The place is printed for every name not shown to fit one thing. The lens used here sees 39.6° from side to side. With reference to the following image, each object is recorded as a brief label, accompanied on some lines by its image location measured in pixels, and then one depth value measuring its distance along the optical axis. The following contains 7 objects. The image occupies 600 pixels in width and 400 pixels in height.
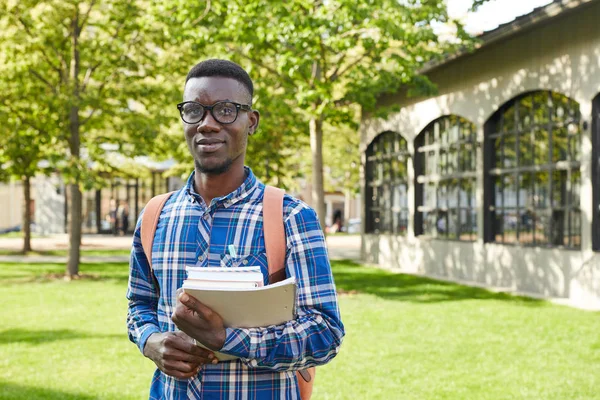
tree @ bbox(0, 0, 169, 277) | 18.03
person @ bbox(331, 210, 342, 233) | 53.91
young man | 2.28
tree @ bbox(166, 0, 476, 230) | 14.66
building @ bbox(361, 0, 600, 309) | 15.38
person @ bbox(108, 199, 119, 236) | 46.25
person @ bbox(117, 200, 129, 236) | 45.81
